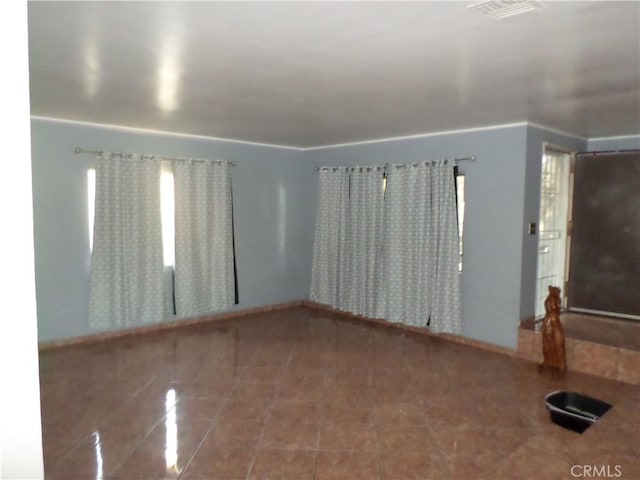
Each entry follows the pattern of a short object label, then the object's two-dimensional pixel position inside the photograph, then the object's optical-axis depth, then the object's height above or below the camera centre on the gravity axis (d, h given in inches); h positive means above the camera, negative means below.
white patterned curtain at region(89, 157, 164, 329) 180.1 -13.5
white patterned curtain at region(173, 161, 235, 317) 202.5 -11.2
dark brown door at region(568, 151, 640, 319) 189.0 -8.3
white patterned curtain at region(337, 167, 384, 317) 212.8 -13.4
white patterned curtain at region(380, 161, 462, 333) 185.8 -14.4
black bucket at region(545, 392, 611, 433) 116.6 -52.7
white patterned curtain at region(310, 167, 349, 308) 226.5 -10.4
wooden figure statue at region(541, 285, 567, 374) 153.9 -40.4
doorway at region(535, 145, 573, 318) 192.5 -2.6
